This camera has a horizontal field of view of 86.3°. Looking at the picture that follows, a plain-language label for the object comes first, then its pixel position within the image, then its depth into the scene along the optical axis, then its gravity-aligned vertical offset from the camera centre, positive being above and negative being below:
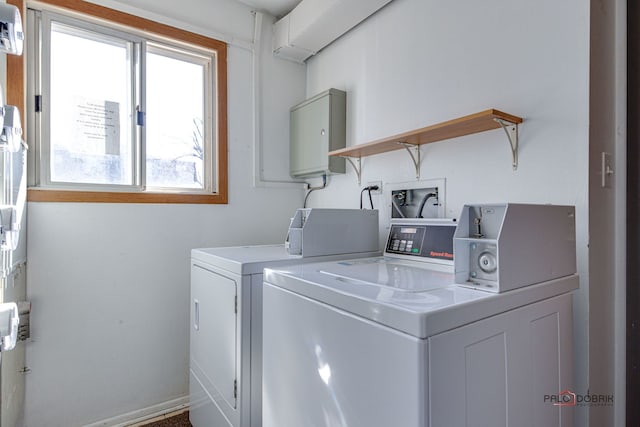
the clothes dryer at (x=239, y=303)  1.51 -0.44
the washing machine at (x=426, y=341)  0.80 -0.36
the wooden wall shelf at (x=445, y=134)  1.43 +0.38
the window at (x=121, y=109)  1.90 +0.65
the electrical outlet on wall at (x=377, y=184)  2.16 +0.18
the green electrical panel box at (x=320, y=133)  2.34 +0.57
